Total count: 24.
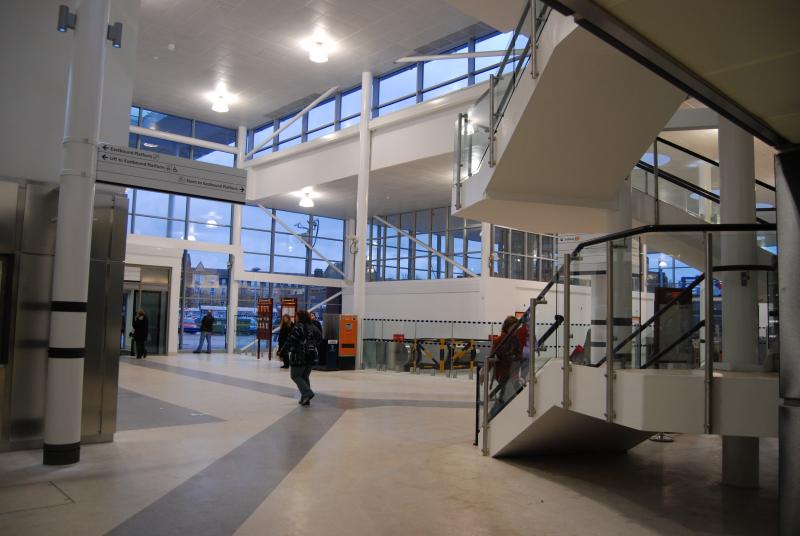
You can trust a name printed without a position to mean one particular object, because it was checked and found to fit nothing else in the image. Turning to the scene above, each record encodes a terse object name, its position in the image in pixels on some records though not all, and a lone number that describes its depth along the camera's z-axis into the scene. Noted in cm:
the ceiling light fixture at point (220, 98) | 2281
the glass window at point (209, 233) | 2691
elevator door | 2238
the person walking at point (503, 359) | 726
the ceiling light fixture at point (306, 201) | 2419
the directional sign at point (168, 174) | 714
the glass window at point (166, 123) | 2598
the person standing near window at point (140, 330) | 2056
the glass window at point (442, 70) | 2028
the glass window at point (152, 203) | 2564
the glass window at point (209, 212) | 2692
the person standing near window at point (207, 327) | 2456
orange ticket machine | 1886
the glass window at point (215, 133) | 2745
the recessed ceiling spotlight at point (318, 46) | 1837
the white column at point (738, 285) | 524
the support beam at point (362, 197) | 2002
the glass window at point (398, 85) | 2173
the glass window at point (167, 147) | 2614
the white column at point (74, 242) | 637
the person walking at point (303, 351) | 1070
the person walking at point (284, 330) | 1833
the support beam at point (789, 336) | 351
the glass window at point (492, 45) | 1920
